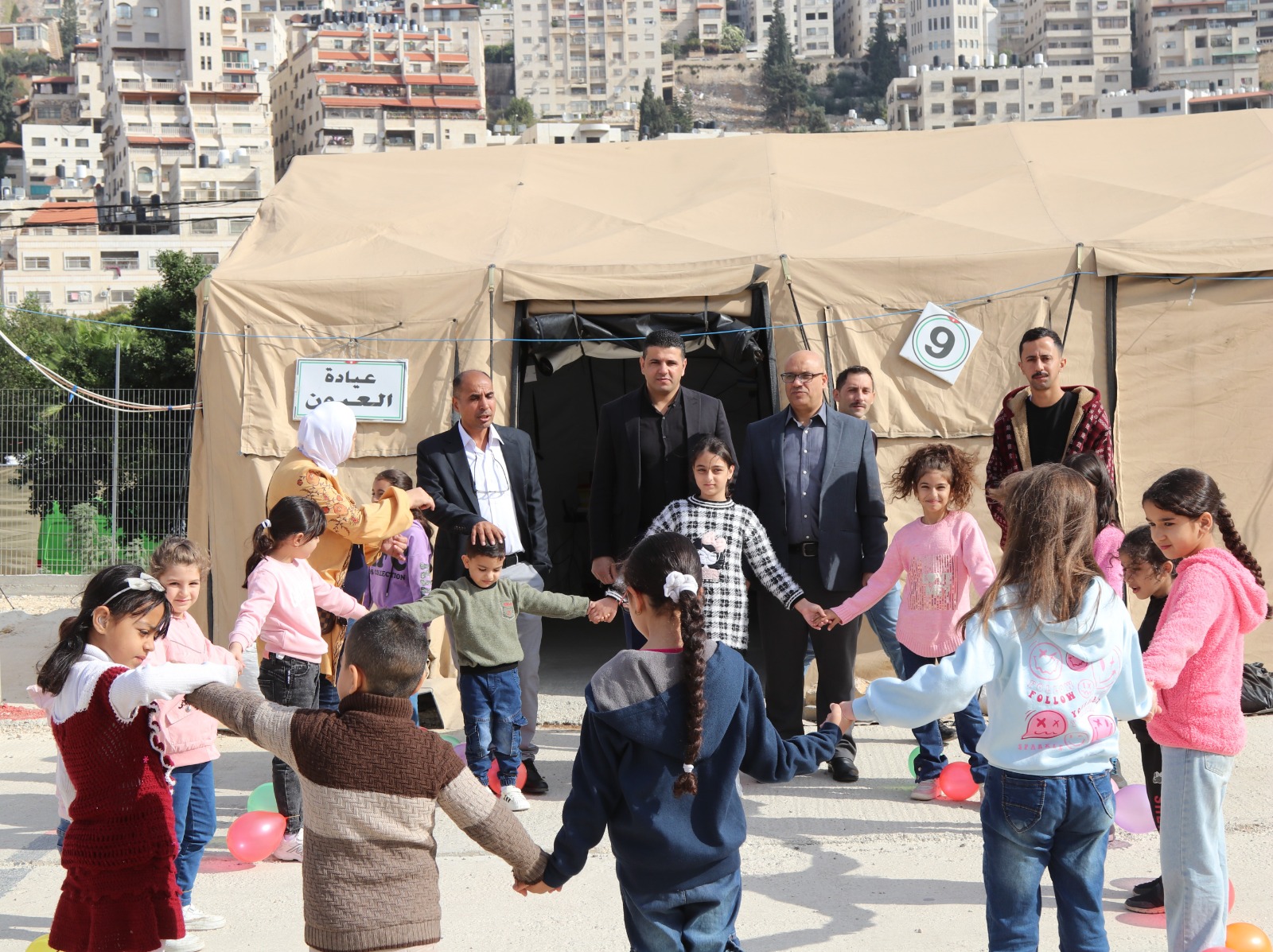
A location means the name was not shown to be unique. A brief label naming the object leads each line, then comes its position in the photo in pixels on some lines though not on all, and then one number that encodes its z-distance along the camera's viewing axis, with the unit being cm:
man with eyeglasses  527
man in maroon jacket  519
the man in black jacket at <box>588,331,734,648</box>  541
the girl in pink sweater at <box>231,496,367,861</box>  428
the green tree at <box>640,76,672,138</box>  12538
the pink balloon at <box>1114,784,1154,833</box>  400
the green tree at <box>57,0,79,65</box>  15338
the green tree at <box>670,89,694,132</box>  12656
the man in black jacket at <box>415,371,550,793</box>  529
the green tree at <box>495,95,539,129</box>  13600
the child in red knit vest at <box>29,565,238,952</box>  289
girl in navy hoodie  254
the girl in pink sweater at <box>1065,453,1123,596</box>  450
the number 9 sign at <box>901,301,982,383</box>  650
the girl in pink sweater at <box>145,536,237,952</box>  355
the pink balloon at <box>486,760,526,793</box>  488
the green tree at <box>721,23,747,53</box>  15100
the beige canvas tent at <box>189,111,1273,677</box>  643
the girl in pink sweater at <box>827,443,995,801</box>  479
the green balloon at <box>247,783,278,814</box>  458
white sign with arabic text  665
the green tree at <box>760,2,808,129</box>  13638
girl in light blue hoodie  274
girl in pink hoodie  305
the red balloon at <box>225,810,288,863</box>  423
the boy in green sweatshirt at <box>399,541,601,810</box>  475
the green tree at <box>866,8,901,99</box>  13962
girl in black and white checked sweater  485
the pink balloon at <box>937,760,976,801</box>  488
